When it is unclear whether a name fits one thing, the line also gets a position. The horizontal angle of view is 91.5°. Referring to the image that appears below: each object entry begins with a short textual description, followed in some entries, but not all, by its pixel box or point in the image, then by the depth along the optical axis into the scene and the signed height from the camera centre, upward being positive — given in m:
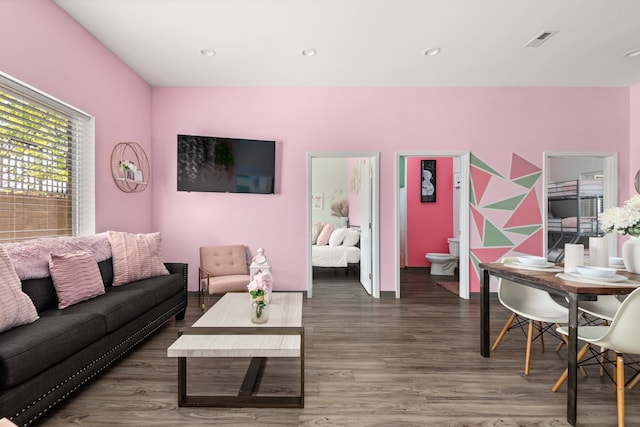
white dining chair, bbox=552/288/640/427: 1.64 -0.67
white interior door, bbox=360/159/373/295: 4.68 -0.25
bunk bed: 5.25 -0.01
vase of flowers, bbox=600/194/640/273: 1.98 -0.09
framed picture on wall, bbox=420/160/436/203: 6.56 +0.66
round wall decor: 3.72 +0.56
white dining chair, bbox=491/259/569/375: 2.43 -0.75
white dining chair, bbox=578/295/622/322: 2.34 -0.75
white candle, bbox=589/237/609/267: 2.12 -0.28
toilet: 5.95 -0.95
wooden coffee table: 1.78 -0.79
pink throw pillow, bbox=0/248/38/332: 1.79 -0.54
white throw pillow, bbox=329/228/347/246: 6.00 -0.50
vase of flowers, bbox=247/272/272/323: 2.17 -0.62
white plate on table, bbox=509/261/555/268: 2.32 -0.40
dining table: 1.71 -0.43
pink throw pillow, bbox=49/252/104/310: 2.35 -0.52
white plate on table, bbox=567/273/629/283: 1.81 -0.39
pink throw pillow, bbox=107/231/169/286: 3.04 -0.47
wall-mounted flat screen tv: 4.28 +0.65
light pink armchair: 3.98 -0.72
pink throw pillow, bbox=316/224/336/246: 6.21 -0.49
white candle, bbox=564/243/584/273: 2.08 -0.31
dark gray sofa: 1.55 -0.80
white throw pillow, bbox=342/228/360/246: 5.96 -0.51
